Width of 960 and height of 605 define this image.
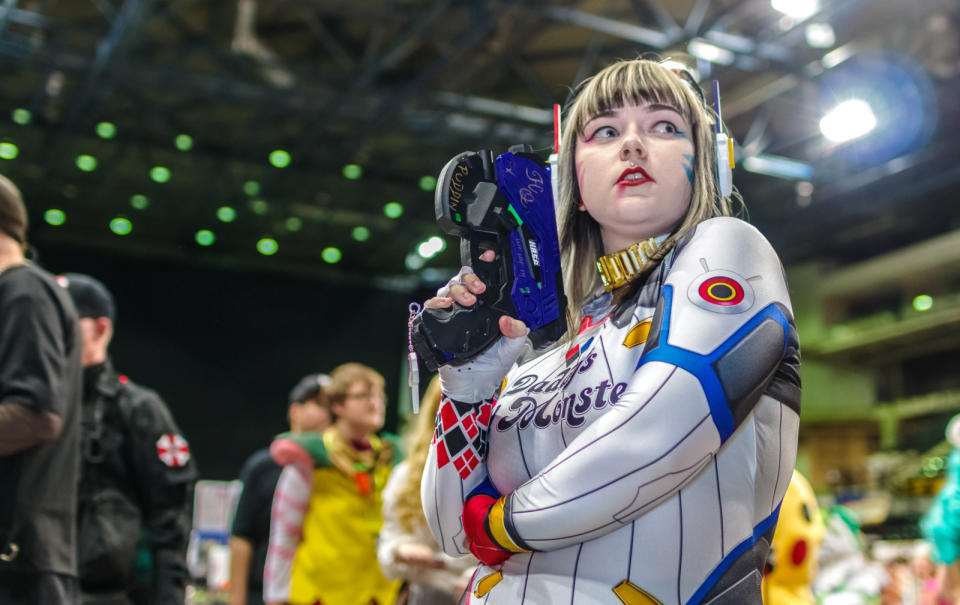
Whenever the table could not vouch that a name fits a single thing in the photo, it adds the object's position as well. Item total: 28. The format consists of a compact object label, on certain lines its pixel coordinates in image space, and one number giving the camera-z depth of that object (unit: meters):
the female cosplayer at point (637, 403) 1.17
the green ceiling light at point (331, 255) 14.37
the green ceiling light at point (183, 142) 10.67
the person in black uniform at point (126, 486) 2.63
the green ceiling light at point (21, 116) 10.04
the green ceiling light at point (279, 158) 10.92
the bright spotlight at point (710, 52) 7.94
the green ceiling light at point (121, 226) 13.15
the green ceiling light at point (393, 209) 12.61
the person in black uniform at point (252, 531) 4.70
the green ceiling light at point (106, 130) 10.23
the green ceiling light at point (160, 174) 11.63
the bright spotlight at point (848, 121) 7.98
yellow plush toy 3.35
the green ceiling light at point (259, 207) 12.38
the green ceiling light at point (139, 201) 12.56
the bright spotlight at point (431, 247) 13.07
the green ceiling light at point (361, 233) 13.49
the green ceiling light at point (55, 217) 12.48
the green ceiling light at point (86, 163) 11.17
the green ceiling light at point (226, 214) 12.56
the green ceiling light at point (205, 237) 13.52
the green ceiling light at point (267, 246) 13.90
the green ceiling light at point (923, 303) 15.47
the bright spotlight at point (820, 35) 8.37
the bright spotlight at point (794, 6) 7.27
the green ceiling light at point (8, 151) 10.46
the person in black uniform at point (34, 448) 2.00
